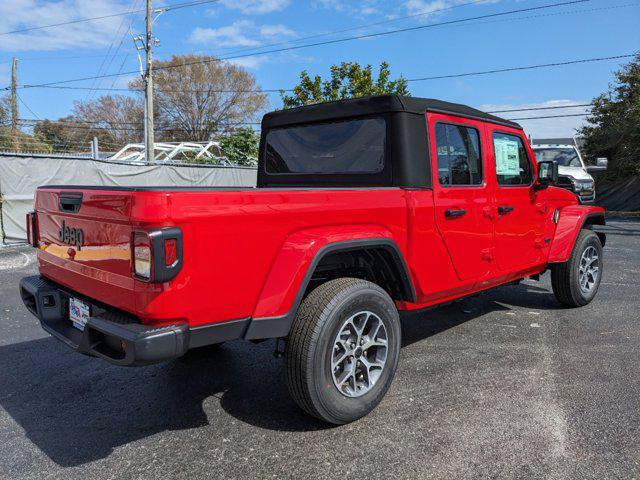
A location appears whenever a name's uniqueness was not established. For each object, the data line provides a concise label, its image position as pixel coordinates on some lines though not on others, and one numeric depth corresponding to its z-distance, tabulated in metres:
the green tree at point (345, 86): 22.81
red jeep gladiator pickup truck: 2.33
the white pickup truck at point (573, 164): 13.55
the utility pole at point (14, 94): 29.38
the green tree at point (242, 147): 23.86
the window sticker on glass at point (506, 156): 4.25
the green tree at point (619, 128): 21.53
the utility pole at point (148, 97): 20.27
